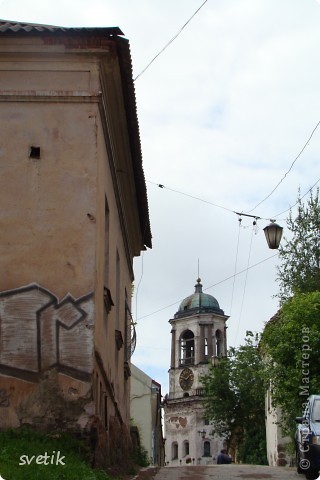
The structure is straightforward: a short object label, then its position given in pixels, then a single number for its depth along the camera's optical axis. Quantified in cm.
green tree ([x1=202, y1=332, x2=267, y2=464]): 5209
